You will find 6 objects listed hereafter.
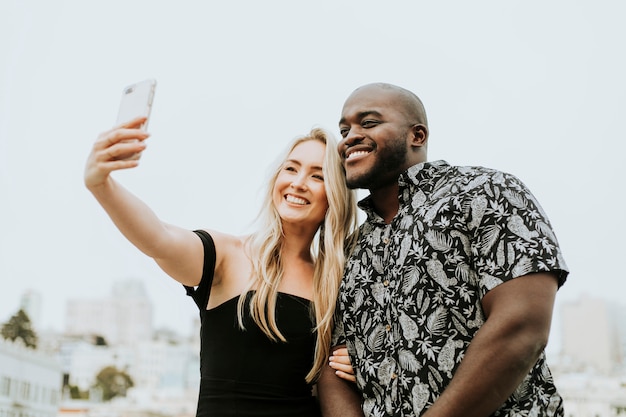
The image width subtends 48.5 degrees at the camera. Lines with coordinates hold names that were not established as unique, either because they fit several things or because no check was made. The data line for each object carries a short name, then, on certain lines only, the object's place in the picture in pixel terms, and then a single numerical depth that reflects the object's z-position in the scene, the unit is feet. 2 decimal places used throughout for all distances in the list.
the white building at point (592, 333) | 236.22
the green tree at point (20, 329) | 214.90
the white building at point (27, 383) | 103.43
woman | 9.93
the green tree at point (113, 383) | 283.79
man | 7.30
